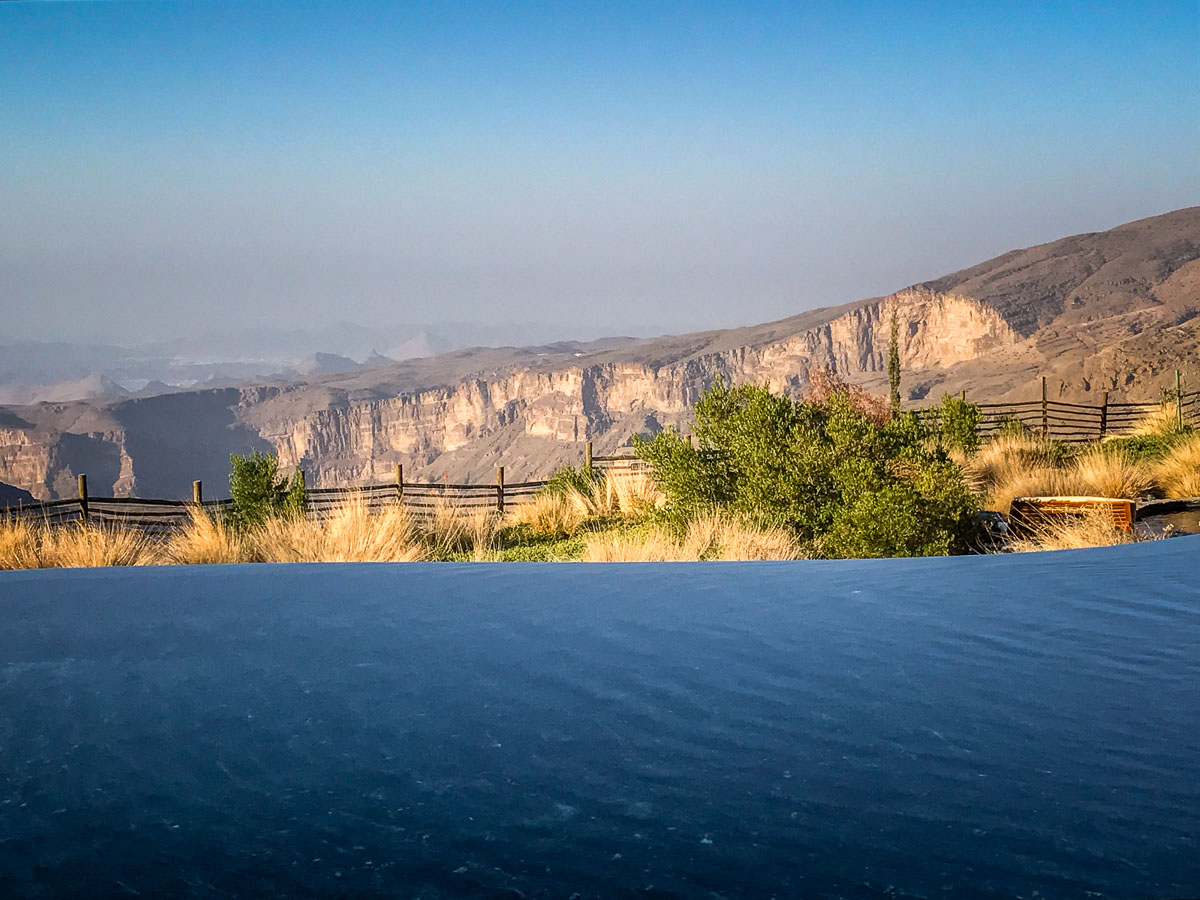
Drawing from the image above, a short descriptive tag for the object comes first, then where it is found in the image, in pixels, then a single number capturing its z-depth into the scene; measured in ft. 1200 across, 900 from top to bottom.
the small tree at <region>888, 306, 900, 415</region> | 71.97
